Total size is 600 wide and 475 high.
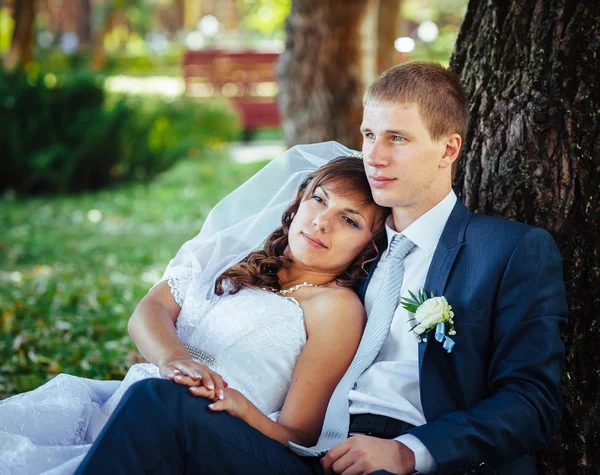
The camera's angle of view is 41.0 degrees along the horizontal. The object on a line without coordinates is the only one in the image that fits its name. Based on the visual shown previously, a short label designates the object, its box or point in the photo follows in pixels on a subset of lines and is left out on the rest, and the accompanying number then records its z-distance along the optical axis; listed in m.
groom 2.51
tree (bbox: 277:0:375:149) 8.39
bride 2.75
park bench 21.08
